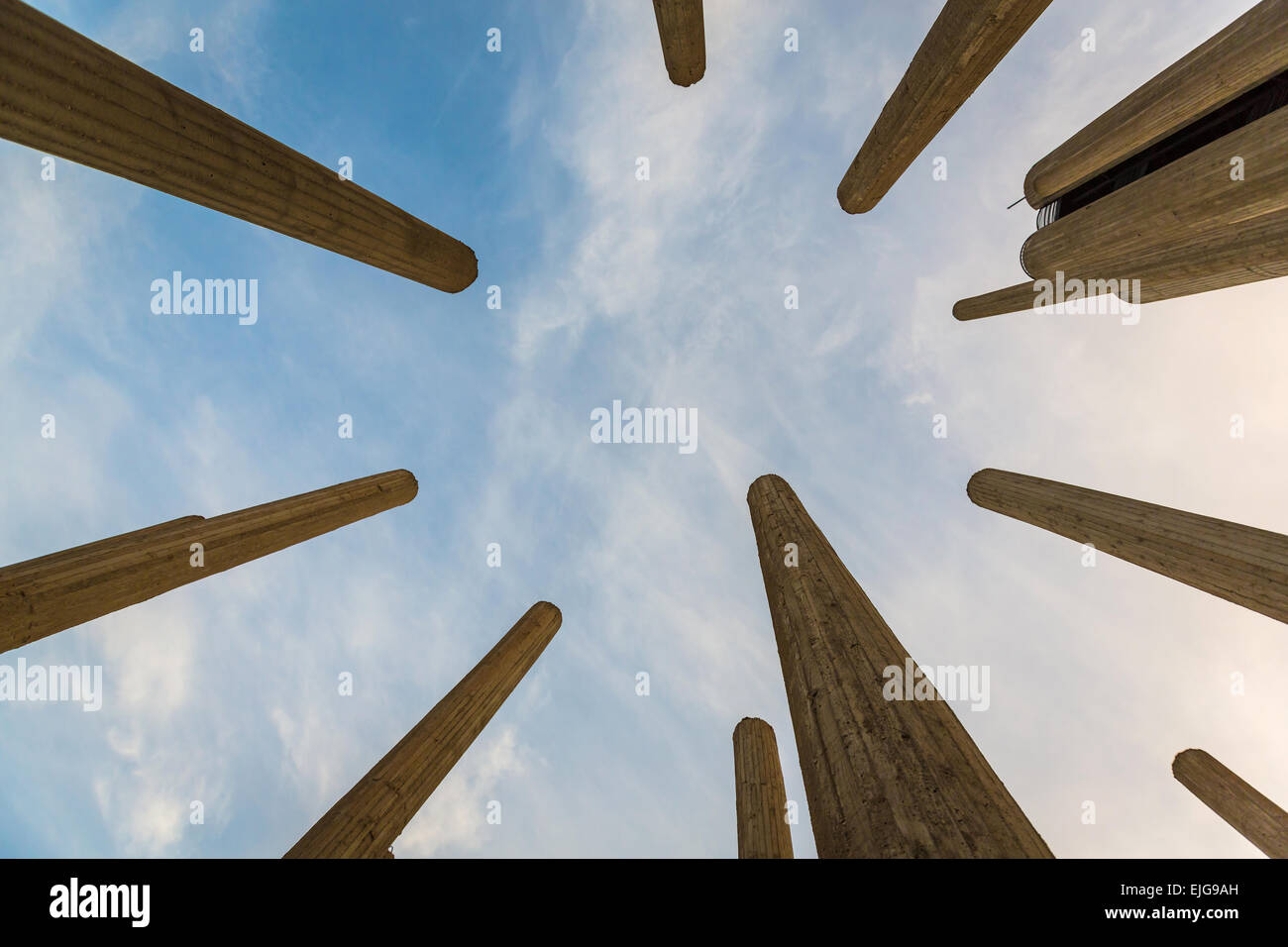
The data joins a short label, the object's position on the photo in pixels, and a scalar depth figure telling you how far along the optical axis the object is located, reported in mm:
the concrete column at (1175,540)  11883
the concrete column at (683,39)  15617
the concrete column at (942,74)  11922
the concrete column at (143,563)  10570
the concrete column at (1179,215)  9984
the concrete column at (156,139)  6719
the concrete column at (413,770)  10977
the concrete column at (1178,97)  10828
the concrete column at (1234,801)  16344
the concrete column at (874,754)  3076
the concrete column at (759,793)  11352
